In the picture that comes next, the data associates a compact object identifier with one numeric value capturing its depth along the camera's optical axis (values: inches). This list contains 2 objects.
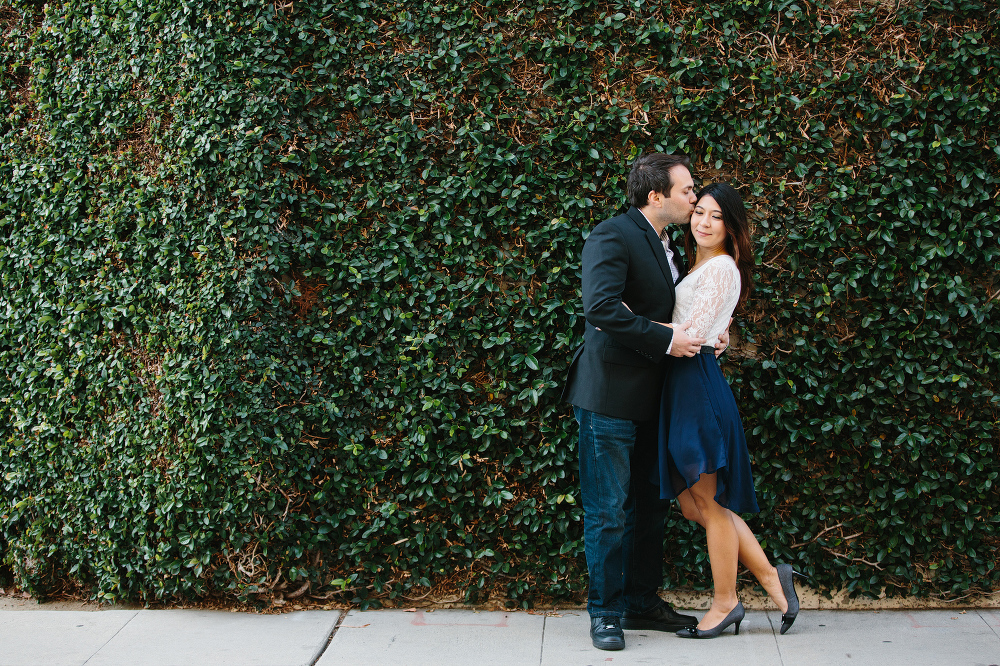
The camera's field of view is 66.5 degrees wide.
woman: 132.5
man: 132.2
